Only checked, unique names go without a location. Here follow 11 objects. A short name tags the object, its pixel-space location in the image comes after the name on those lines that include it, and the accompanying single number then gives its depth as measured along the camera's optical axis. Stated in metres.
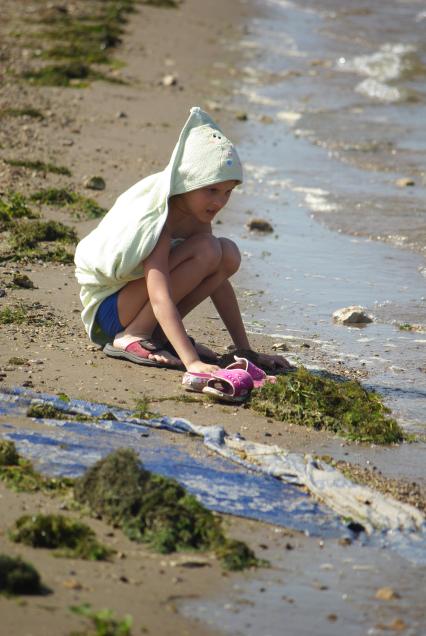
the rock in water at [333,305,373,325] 11.23
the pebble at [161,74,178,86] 24.35
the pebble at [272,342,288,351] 10.32
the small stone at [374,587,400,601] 6.01
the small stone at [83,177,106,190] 15.41
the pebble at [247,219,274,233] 14.33
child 9.09
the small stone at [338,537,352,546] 6.55
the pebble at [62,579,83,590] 5.60
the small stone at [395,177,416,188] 17.58
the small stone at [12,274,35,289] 11.09
